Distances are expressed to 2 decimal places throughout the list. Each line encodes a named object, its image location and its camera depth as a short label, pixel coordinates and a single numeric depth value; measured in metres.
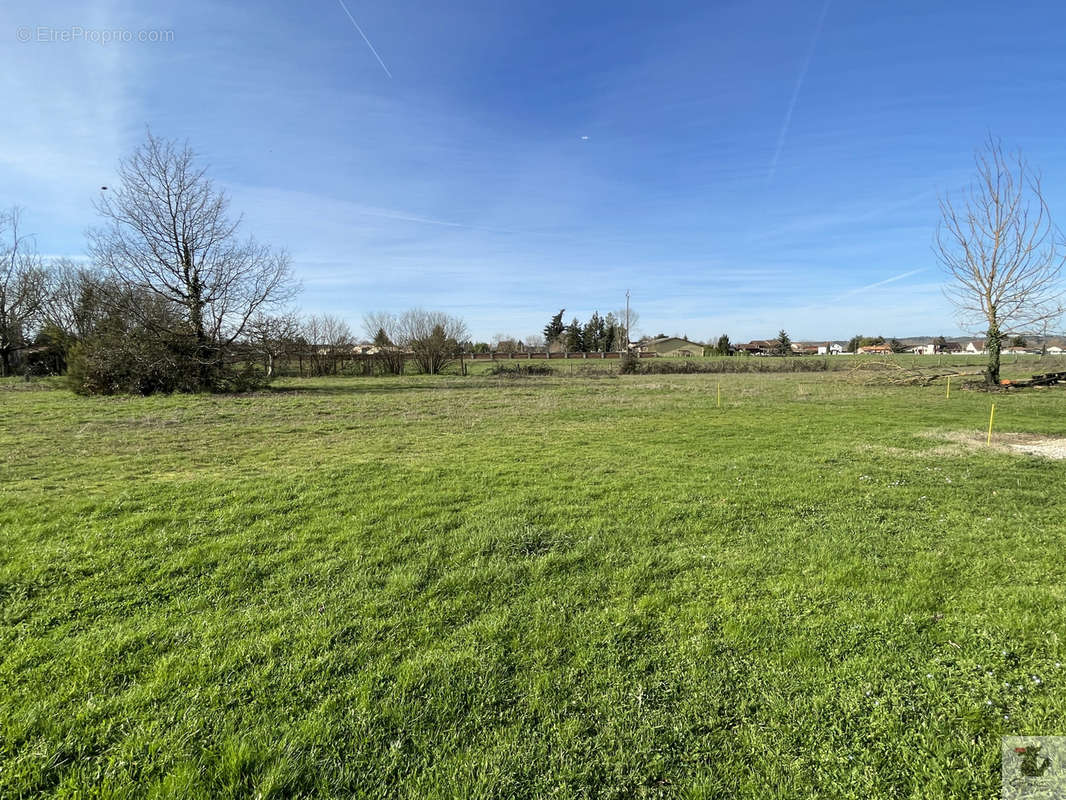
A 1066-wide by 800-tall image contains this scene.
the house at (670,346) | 90.19
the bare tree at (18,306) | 31.53
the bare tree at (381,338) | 42.26
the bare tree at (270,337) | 22.41
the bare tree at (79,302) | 21.47
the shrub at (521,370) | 35.06
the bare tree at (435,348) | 37.88
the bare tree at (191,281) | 20.45
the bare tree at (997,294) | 18.98
